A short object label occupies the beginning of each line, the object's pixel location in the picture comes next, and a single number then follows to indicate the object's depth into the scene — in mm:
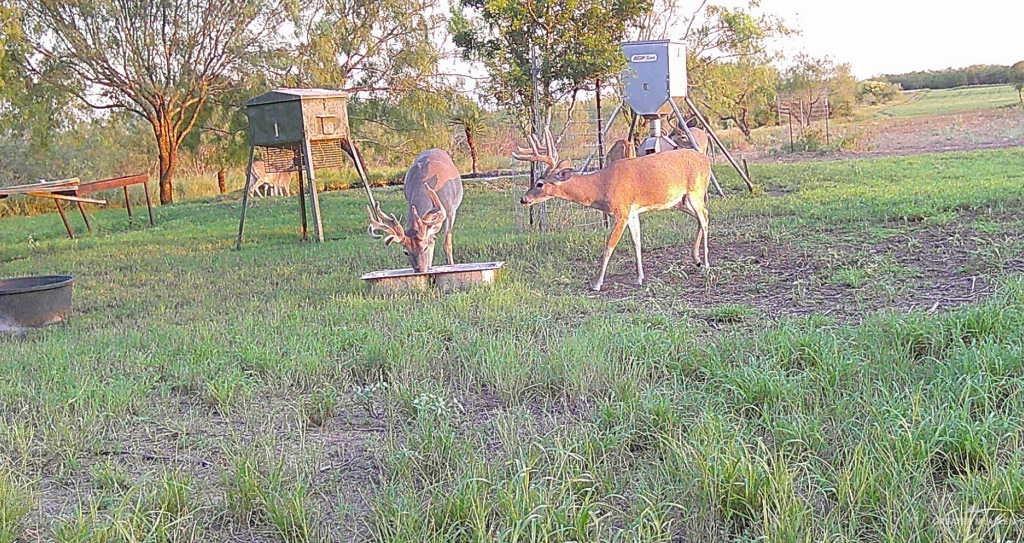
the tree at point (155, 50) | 18375
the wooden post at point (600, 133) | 11227
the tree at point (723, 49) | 22906
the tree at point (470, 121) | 21553
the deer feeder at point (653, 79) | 13188
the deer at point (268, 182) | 21969
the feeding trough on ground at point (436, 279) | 7535
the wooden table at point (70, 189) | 11148
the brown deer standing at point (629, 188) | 7539
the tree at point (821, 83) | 35281
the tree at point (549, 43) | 10469
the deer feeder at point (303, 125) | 11766
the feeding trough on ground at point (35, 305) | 6812
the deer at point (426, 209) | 7660
